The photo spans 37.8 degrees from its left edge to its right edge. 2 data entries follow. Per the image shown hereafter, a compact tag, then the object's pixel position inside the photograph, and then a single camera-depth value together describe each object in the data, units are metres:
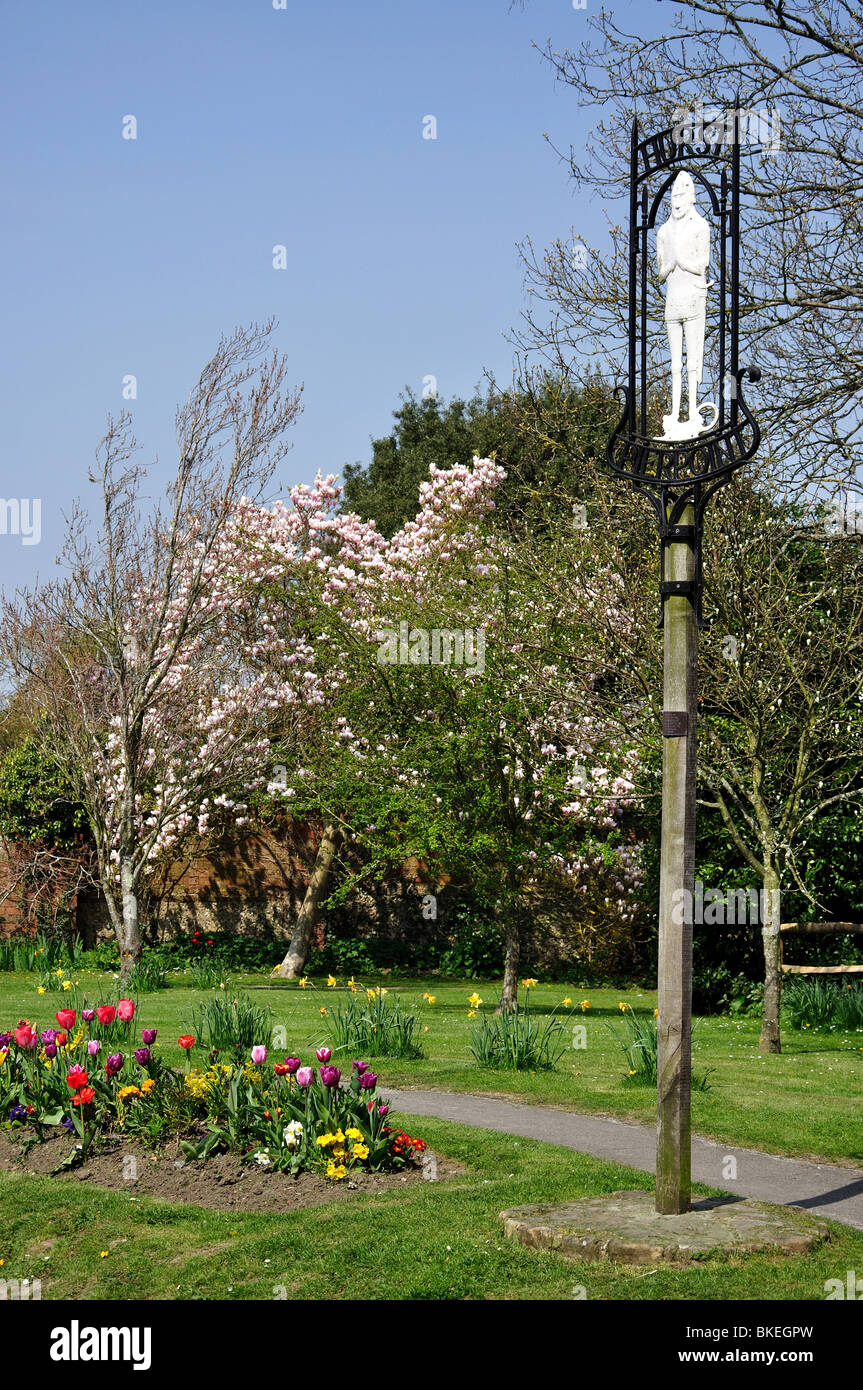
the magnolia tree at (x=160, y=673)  15.41
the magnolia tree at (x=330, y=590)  15.95
